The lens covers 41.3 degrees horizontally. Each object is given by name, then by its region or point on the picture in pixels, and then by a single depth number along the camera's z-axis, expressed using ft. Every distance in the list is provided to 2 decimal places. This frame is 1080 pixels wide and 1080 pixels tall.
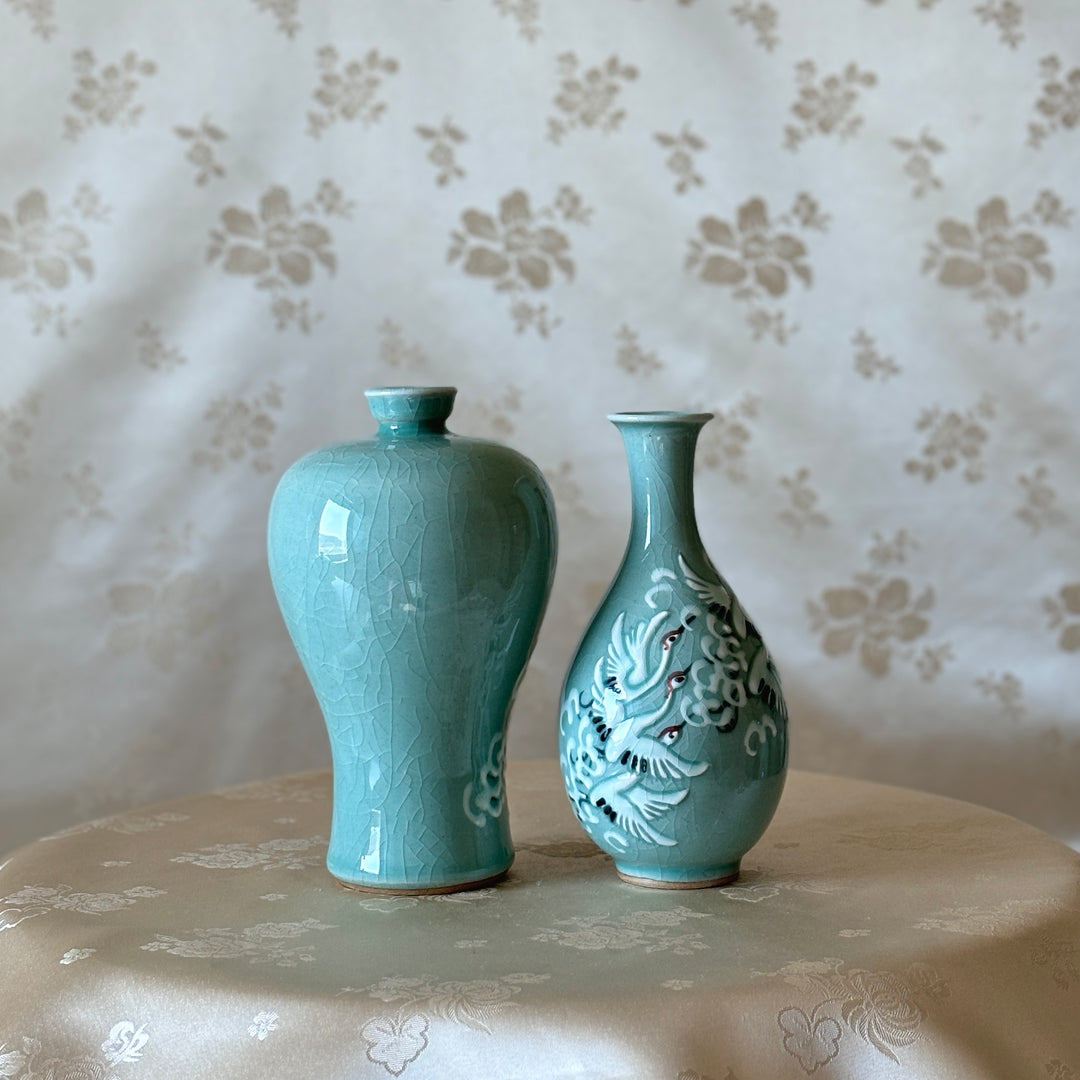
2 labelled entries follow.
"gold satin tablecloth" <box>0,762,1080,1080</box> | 2.50
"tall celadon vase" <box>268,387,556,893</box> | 3.10
